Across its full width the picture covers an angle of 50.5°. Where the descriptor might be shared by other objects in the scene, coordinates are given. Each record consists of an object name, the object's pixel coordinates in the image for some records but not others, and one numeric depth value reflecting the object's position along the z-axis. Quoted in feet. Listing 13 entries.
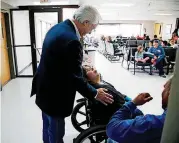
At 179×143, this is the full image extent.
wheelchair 5.33
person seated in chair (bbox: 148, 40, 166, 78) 19.48
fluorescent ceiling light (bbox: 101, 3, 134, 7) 21.39
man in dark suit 4.31
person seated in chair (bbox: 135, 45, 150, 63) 19.63
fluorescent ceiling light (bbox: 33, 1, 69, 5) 15.67
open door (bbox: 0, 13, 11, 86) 15.17
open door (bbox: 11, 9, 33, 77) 17.26
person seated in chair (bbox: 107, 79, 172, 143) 2.94
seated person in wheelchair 5.73
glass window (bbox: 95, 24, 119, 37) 61.67
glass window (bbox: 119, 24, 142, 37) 61.98
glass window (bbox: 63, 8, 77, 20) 17.31
